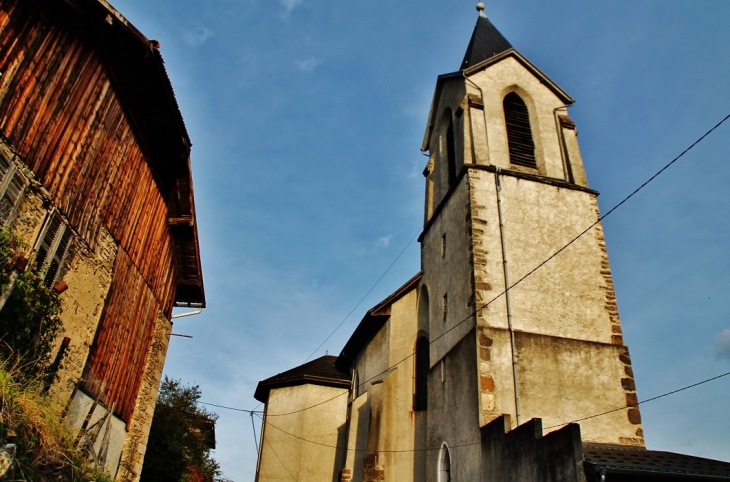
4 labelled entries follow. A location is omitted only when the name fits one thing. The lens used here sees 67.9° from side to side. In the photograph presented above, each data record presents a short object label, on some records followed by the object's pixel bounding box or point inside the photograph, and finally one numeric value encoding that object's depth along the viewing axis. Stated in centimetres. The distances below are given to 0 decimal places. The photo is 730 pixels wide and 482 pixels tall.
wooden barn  695
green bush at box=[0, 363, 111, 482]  536
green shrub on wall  637
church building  1051
